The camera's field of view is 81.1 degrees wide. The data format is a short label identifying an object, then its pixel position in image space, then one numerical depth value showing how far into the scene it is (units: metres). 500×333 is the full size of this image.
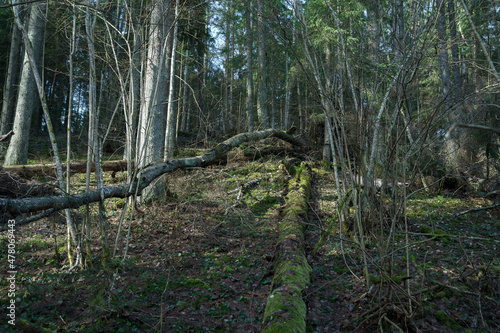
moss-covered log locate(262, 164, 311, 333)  2.65
